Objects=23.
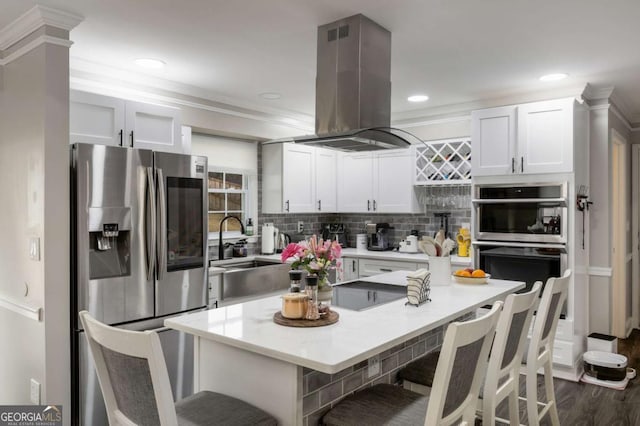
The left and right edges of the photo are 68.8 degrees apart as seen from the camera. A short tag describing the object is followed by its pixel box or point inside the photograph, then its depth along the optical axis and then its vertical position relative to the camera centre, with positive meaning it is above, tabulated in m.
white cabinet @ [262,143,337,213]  5.05 +0.35
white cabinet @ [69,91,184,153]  3.04 +0.62
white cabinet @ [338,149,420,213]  5.11 +0.33
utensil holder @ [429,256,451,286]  2.99 -0.39
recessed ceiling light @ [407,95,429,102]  4.44 +1.09
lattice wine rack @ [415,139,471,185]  4.76 +0.51
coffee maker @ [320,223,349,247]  5.76 -0.26
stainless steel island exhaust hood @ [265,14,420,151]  2.62 +0.72
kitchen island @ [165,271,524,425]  1.70 -0.51
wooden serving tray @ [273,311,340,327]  1.98 -0.48
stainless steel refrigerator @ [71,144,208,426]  2.72 -0.24
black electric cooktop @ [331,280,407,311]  2.43 -0.48
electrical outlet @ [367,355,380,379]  2.25 -0.76
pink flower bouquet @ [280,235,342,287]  2.19 -0.21
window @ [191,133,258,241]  4.73 +0.34
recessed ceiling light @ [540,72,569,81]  3.74 +1.09
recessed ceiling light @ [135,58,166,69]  3.34 +1.08
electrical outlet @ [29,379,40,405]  2.67 -1.05
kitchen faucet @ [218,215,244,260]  4.56 -0.35
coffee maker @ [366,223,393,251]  5.41 -0.30
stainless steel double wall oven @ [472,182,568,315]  3.89 -0.16
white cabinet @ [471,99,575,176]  3.87 +0.63
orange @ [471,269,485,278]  3.01 -0.41
